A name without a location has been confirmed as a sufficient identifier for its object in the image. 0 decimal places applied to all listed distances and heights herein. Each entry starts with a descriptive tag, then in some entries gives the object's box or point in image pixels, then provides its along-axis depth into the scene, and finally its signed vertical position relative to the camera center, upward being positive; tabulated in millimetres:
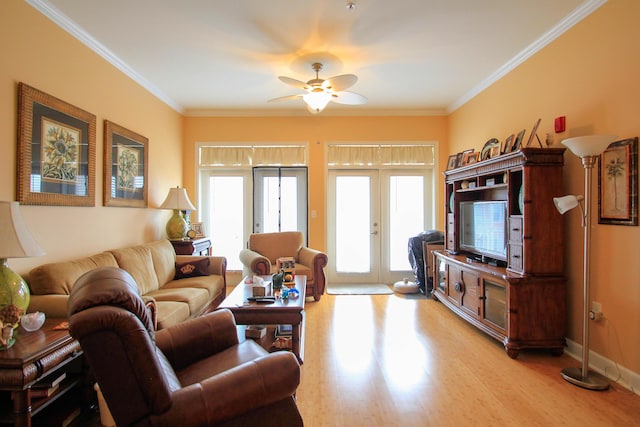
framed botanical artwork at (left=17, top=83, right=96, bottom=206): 2381 +494
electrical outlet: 2559 -757
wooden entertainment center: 2781 -428
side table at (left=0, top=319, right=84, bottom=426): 1563 -765
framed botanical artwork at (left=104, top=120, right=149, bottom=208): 3360 +511
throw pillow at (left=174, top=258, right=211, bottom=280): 3846 -644
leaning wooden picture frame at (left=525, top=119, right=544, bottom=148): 2977 +727
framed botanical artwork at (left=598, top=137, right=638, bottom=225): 2299 +219
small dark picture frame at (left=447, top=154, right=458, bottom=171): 4488 +708
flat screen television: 3232 -154
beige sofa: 2316 -599
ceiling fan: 3092 +1227
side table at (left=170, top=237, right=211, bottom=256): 4273 -432
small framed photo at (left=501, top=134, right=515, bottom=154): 3389 +723
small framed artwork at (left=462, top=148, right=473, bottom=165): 4246 +752
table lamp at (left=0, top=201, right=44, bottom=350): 1784 -226
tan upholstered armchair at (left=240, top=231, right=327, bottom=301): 4098 -575
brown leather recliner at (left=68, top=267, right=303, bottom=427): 1105 -622
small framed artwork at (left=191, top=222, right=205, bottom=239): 4809 -215
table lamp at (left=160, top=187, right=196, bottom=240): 4315 +66
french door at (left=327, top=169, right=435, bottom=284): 5477 -90
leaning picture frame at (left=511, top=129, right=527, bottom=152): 3234 +707
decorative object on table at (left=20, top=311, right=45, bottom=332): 1887 -619
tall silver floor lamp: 2258 +35
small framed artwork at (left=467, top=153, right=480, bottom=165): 4045 +700
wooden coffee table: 2568 -776
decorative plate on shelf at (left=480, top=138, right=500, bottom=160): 3764 +759
